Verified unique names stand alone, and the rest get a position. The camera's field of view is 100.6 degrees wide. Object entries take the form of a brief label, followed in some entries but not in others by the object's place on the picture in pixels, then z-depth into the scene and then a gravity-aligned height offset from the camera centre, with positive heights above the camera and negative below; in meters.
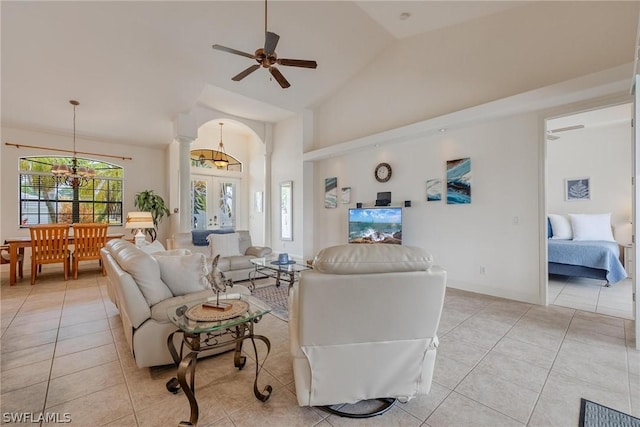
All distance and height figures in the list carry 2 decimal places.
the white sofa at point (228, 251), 4.47 -0.64
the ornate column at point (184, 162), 5.69 +1.18
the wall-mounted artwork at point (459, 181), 4.18 +0.54
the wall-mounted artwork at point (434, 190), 4.53 +0.43
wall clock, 5.21 +0.86
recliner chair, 1.40 -0.59
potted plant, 6.98 +0.29
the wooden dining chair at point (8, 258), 4.61 -0.73
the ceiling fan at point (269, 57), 2.85 +1.80
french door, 7.90 +0.45
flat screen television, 4.90 -0.20
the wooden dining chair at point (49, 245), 4.51 -0.51
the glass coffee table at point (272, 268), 3.77 -0.78
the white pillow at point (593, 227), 4.80 -0.24
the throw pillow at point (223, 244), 4.65 -0.51
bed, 4.09 -0.73
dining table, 4.43 -0.58
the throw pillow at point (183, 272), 2.31 -0.50
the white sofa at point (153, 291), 1.98 -0.63
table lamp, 5.02 -0.09
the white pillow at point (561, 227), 5.07 -0.25
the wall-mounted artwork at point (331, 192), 6.24 +0.54
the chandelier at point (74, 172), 4.88 +0.85
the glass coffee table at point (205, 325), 1.47 -0.67
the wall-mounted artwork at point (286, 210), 7.01 +0.14
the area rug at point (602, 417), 1.54 -1.22
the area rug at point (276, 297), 3.28 -1.18
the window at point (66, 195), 5.98 +0.51
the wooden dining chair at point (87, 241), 4.91 -0.47
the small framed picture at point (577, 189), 5.41 +0.52
